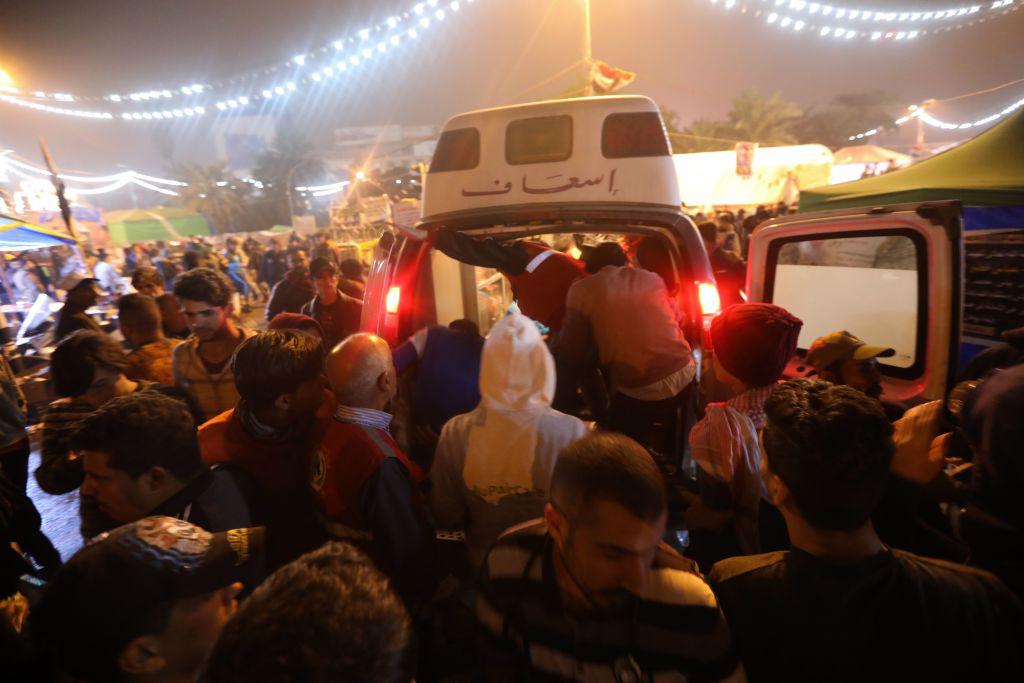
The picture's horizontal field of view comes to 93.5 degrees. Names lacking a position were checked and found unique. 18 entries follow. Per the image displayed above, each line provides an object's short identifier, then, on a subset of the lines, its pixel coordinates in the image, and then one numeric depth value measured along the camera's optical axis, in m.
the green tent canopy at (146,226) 33.53
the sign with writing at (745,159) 20.56
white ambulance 3.52
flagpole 15.00
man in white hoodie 1.97
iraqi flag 15.25
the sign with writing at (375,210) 20.78
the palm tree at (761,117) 56.16
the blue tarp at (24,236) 6.71
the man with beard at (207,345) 3.14
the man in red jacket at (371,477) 1.93
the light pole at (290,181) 47.62
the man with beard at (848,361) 2.55
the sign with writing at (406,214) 8.65
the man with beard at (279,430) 2.12
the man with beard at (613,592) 1.14
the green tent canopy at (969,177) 4.30
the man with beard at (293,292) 6.69
